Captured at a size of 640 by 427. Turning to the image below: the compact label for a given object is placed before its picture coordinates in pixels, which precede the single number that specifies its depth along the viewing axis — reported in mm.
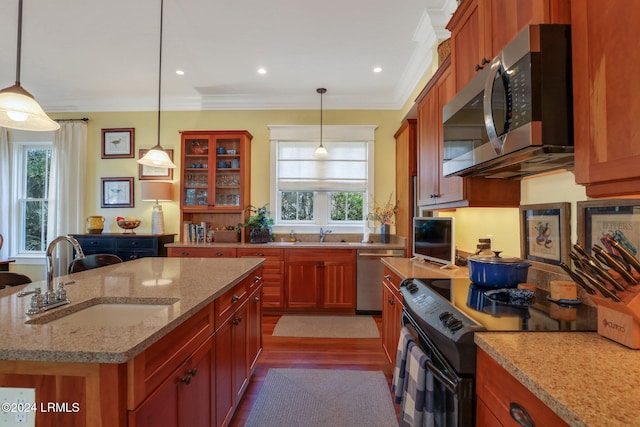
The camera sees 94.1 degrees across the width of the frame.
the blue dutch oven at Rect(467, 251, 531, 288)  1437
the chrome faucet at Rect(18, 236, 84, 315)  1158
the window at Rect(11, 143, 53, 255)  4523
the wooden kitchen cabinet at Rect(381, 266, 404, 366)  2074
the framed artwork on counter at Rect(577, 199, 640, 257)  1077
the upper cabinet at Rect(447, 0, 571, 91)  1070
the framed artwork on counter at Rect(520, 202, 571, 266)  1427
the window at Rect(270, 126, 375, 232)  4391
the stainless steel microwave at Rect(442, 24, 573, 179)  1035
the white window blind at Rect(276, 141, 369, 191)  4410
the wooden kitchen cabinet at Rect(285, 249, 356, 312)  3740
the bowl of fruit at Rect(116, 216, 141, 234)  4195
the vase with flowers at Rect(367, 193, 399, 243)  4129
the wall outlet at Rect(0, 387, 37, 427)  858
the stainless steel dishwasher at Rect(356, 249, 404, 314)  3693
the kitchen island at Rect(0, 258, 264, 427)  841
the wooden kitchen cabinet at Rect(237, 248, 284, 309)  3764
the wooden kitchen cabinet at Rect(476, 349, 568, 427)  707
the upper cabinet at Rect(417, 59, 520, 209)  1828
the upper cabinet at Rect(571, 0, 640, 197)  799
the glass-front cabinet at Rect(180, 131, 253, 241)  4199
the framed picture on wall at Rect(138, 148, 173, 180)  4441
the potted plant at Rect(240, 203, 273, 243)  4113
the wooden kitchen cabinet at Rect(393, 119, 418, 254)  3580
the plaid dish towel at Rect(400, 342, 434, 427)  1224
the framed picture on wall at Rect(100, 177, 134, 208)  4508
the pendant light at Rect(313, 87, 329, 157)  4004
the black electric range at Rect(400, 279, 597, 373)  1006
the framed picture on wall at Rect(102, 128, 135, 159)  4508
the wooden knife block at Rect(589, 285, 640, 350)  831
